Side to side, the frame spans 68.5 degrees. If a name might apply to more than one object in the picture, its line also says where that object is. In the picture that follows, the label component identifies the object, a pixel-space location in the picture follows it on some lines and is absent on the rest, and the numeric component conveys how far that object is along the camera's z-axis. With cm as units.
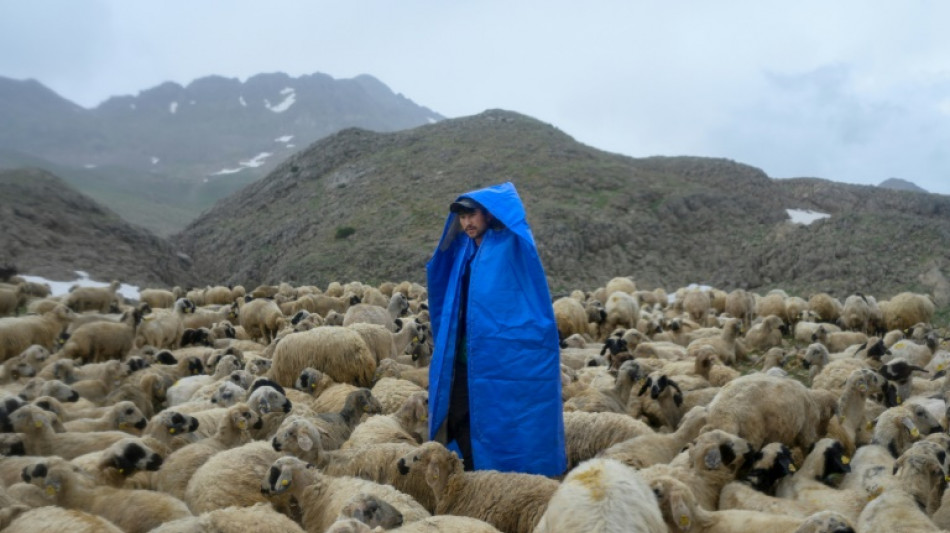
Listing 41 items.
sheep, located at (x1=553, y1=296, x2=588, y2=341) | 1798
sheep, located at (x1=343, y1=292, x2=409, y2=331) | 1536
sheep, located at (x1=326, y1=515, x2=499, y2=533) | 454
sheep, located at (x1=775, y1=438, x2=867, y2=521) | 591
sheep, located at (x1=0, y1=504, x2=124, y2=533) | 495
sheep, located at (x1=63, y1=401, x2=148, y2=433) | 891
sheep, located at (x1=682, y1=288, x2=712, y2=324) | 2130
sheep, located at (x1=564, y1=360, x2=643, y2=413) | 910
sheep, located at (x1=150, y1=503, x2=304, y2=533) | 484
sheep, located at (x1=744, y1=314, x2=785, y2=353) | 1625
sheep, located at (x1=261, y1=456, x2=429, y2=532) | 584
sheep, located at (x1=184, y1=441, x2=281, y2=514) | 609
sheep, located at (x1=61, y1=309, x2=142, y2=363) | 1438
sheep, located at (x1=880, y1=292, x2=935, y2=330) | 1869
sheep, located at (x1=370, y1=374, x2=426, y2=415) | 921
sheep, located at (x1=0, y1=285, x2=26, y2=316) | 2077
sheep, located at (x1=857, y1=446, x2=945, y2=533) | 501
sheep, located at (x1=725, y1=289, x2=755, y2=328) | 2212
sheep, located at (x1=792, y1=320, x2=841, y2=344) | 1703
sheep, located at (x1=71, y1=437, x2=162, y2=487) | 665
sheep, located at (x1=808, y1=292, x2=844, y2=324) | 2048
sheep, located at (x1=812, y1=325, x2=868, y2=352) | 1569
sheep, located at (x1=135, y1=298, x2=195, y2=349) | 1627
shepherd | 632
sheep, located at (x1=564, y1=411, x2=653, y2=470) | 769
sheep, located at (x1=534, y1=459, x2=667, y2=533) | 379
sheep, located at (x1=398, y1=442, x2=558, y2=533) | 562
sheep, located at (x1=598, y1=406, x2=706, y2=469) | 696
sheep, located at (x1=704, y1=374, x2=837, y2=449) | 747
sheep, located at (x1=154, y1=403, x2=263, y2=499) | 675
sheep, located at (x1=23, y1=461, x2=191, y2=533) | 576
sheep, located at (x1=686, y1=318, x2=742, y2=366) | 1380
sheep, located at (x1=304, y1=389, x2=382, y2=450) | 794
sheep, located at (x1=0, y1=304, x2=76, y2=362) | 1477
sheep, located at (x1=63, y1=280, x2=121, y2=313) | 2247
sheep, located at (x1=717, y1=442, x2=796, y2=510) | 598
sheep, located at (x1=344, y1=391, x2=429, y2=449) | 765
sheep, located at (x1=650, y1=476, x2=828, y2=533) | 504
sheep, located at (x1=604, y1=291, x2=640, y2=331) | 1906
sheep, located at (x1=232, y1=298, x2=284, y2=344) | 1783
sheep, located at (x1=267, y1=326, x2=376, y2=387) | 1062
